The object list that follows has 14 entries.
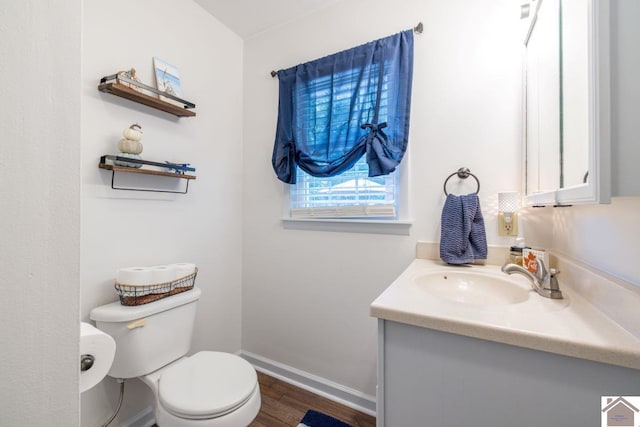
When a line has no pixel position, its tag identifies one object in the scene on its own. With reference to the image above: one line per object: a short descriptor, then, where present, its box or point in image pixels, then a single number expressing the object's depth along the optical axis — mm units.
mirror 558
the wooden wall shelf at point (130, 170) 1211
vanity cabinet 567
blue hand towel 1273
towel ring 1335
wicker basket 1188
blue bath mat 1417
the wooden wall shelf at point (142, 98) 1207
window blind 1536
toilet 1000
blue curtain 1448
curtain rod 1431
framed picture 1444
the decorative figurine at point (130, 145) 1244
